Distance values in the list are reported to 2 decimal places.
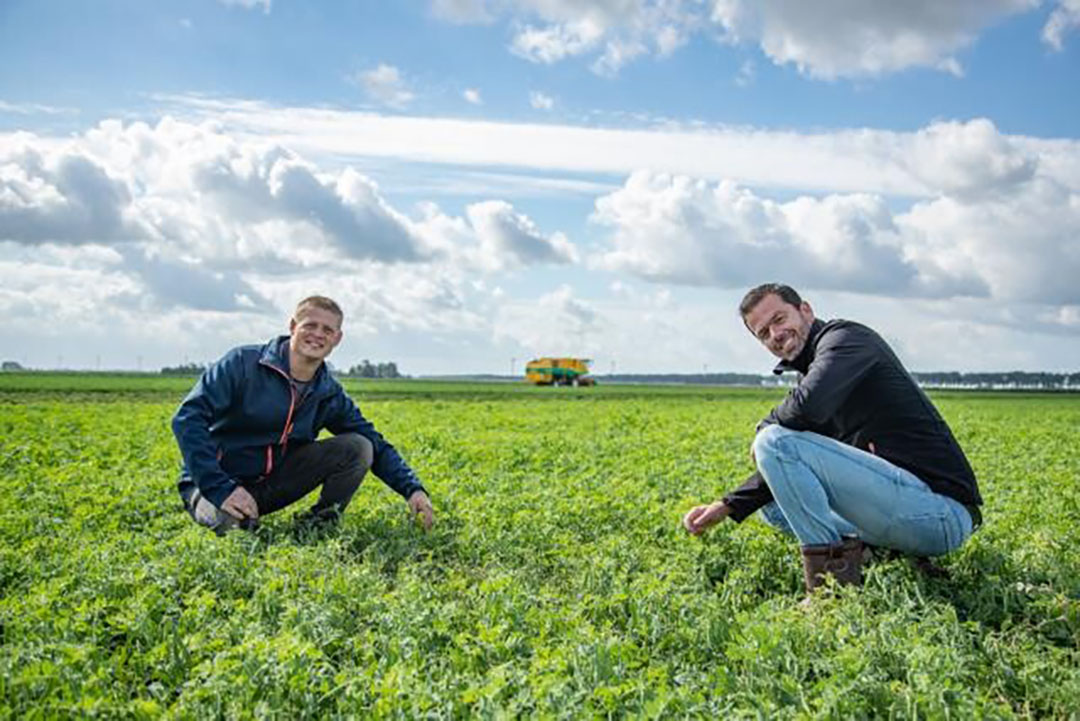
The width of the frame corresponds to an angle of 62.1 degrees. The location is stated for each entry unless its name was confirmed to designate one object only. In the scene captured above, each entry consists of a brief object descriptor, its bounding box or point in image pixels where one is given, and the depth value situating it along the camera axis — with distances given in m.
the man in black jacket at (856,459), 5.16
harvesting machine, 103.88
